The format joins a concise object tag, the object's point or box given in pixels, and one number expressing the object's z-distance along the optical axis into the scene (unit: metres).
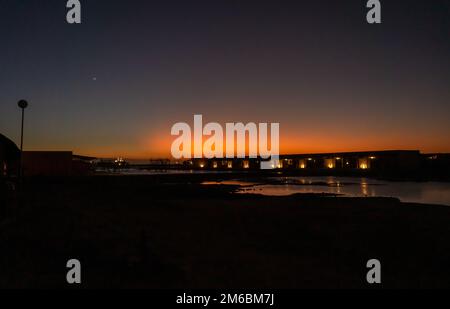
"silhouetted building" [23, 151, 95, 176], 42.25
